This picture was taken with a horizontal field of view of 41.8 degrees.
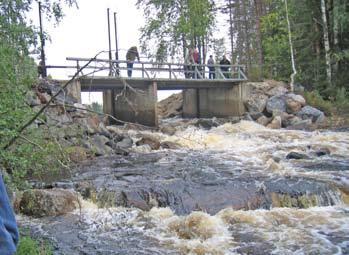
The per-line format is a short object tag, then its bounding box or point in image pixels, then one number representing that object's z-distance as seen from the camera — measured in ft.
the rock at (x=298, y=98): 73.61
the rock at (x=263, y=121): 68.61
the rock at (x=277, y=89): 78.60
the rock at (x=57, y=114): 31.54
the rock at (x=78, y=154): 41.77
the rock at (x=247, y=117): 71.12
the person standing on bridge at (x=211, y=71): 74.33
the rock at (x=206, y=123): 67.05
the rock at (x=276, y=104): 73.70
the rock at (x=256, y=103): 75.46
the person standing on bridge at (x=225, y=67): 76.85
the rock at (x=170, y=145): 50.93
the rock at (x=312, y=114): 68.33
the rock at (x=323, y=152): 43.93
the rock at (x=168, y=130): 60.23
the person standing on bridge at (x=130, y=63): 59.31
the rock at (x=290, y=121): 67.72
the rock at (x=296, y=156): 41.70
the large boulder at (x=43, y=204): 26.43
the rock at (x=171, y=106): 89.66
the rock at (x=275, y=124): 66.50
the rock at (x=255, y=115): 71.68
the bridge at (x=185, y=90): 64.49
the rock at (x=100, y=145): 46.55
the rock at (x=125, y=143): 50.78
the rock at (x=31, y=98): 28.16
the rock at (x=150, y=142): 51.06
